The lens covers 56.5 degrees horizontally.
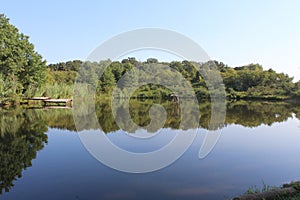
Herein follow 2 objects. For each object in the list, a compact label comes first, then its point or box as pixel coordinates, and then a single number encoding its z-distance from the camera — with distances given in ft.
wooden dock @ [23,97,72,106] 65.60
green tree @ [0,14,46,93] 62.64
